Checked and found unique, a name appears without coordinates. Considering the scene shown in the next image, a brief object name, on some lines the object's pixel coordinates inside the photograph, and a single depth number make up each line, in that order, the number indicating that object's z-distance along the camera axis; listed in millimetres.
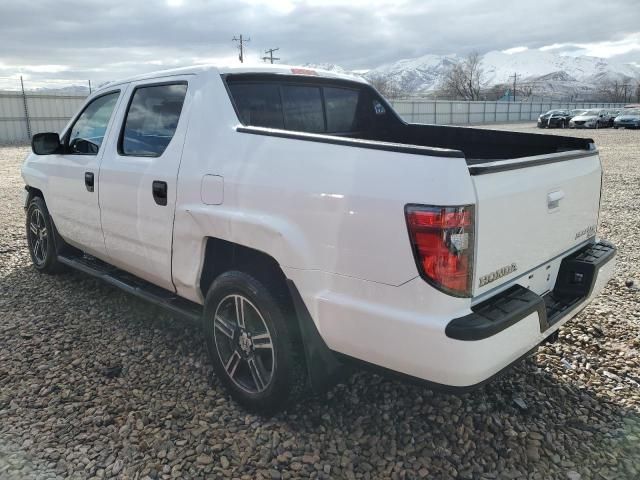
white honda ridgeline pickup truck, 2234
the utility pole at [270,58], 58725
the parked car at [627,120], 35322
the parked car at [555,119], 38125
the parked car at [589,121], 37156
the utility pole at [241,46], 56781
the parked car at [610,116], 38281
